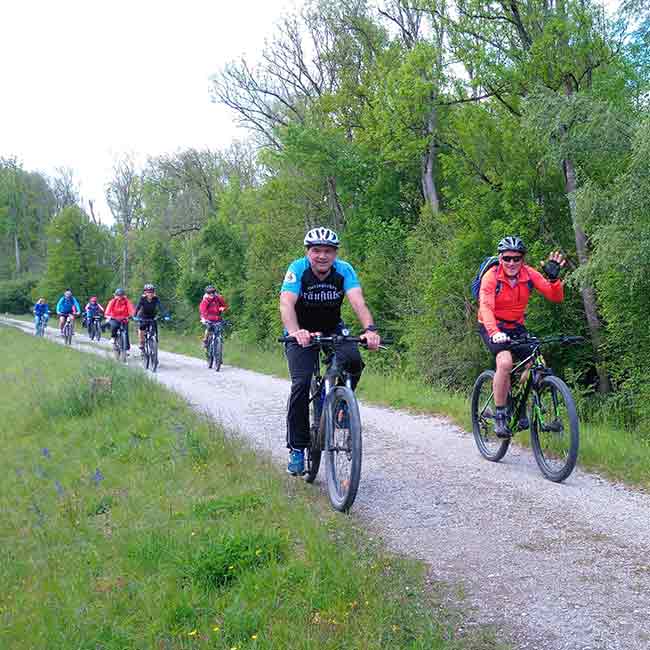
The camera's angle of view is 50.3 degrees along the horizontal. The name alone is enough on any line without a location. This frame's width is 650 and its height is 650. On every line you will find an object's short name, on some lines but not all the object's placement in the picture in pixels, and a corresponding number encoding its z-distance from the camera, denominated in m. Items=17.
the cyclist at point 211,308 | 18.27
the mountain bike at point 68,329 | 28.33
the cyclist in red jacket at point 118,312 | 18.41
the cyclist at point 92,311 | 31.02
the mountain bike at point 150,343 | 17.03
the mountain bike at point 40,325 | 34.75
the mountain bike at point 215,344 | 17.25
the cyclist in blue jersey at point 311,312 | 5.37
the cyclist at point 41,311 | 34.22
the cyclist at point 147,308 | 17.31
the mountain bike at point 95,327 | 31.12
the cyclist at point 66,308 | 28.89
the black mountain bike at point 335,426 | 4.92
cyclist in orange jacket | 6.24
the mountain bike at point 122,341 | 18.53
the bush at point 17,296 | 69.75
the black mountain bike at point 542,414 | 5.64
